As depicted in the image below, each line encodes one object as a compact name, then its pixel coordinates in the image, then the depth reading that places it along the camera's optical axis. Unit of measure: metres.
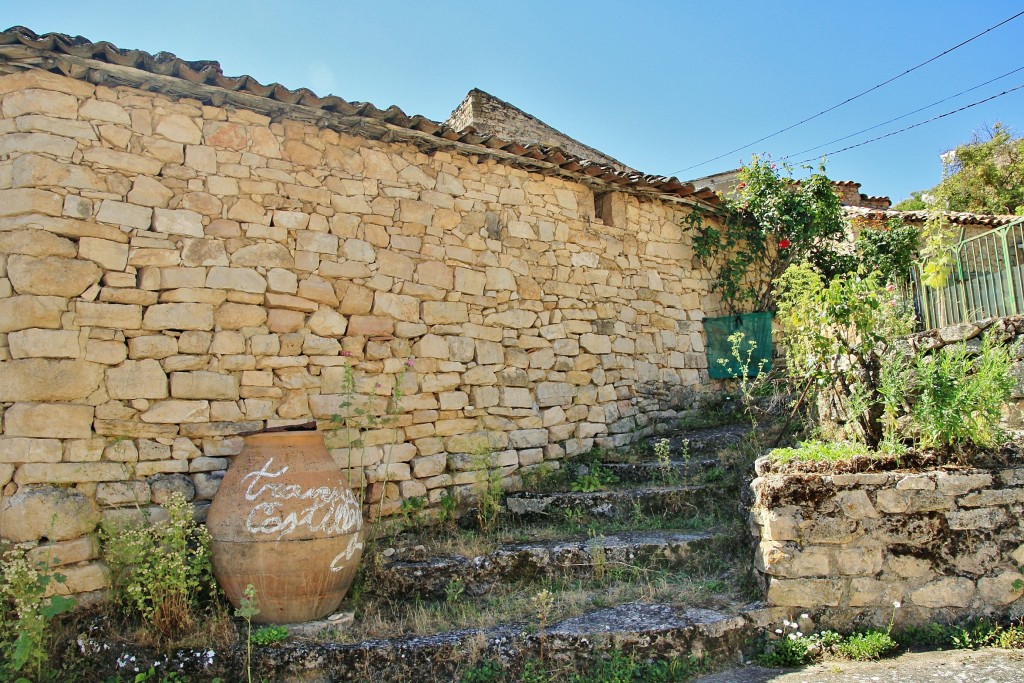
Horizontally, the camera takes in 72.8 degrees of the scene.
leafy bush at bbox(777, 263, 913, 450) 4.39
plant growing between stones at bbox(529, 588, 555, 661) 3.60
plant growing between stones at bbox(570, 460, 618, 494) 5.71
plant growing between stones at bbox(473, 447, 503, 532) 5.34
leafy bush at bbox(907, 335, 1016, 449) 3.99
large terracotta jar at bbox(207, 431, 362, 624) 3.86
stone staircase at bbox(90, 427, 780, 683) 3.57
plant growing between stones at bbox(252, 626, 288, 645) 3.62
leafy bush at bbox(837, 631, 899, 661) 3.59
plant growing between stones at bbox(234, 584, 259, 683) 3.43
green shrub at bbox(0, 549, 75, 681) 3.36
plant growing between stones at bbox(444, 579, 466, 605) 4.27
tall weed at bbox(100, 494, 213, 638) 3.77
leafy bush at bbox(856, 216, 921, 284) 7.95
